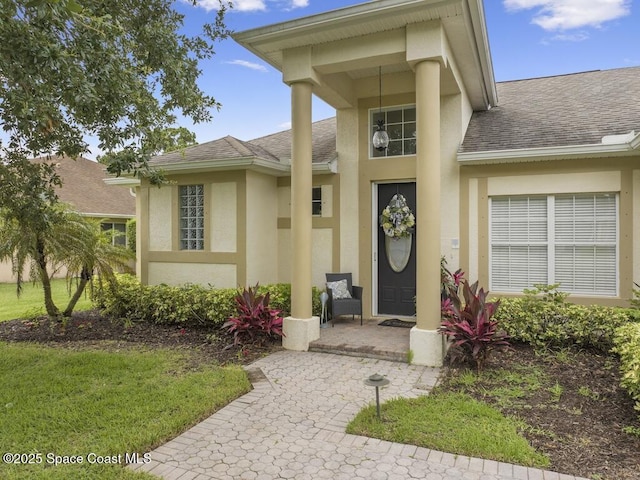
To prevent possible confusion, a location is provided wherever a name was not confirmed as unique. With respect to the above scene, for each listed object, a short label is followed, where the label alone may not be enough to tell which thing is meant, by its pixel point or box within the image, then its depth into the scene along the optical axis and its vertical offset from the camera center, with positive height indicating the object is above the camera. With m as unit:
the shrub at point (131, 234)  16.37 +0.38
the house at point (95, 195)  18.91 +2.30
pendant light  7.74 +1.90
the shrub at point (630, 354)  3.96 -1.17
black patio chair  7.89 -1.10
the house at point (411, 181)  6.07 +1.15
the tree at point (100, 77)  4.09 +1.84
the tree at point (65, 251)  7.32 -0.14
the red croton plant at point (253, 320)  6.82 -1.22
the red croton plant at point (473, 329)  5.49 -1.12
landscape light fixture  4.00 -1.30
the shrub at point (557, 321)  6.01 -1.13
